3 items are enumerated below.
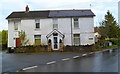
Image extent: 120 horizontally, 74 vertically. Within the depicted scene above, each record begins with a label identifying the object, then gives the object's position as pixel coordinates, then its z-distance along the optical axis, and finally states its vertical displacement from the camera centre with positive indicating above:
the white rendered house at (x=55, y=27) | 18.21 +1.95
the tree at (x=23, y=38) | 18.00 +0.19
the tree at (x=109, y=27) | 28.89 +3.14
